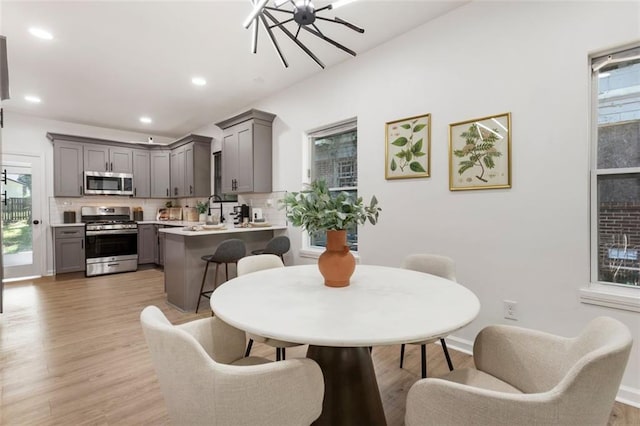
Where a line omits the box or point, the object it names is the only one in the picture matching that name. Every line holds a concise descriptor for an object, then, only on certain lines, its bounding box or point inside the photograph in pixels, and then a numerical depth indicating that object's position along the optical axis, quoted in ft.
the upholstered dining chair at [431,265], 6.64
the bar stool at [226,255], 10.80
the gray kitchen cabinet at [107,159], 18.04
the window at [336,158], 11.48
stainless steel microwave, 17.97
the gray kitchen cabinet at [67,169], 17.06
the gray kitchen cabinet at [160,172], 20.43
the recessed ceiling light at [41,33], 8.85
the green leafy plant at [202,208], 15.90
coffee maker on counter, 15.06
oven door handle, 17.08
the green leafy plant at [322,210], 4.82
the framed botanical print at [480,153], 7.39
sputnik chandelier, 4.66
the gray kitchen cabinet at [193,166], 18.25
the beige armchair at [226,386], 2.89
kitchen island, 11.20
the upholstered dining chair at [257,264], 6.88
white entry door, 16.10
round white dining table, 3.19
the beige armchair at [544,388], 2.47
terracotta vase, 4.94
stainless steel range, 17.08
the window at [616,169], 6.16
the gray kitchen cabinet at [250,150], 13.80
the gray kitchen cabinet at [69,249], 16.44
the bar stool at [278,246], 12.23
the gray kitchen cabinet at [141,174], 19.85
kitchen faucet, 17.37
